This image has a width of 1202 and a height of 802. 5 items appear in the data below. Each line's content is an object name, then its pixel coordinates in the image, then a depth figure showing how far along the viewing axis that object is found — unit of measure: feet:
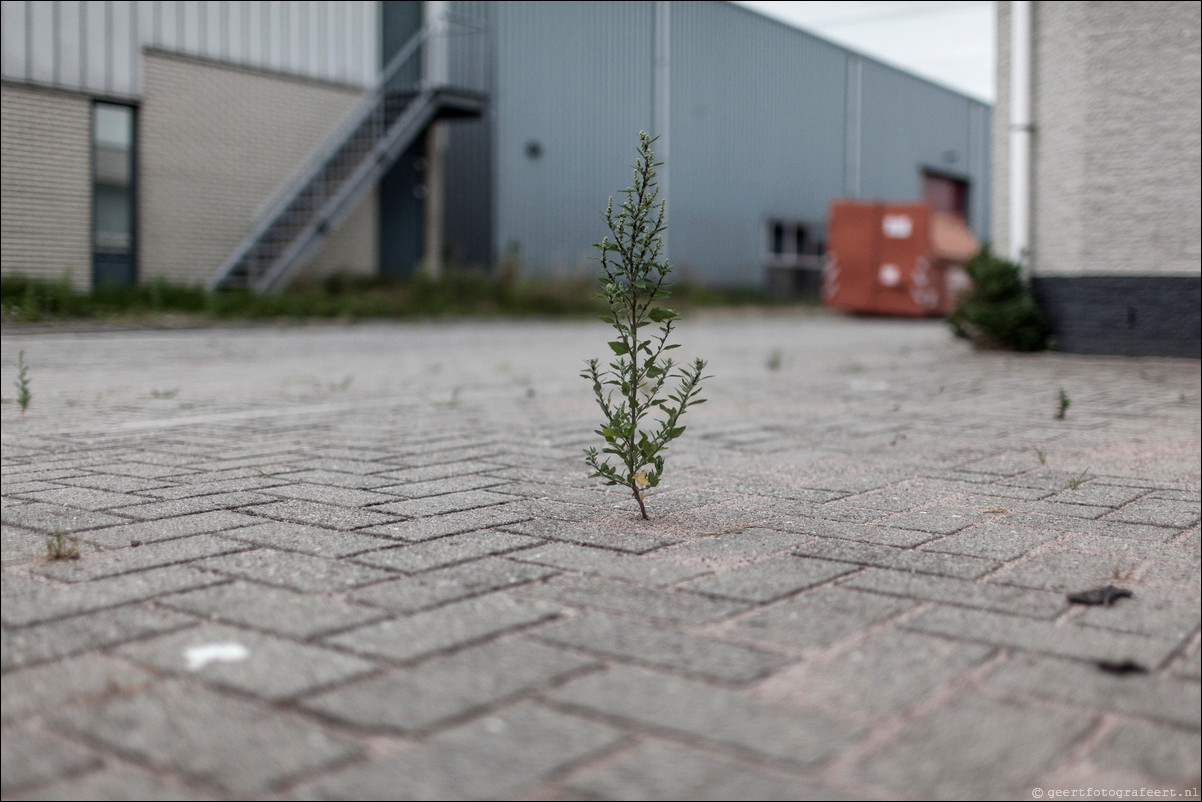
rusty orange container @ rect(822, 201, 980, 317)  68.49
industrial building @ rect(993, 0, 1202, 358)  29.22
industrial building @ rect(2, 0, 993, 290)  47.70
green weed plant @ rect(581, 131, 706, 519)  10.43
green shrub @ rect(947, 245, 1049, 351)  32.42
